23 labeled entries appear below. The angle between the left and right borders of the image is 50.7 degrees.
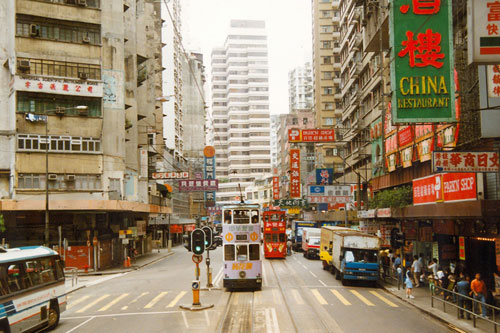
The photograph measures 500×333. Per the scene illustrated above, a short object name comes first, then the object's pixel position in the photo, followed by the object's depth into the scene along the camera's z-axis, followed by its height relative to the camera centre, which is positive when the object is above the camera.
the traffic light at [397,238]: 27.22 -2.31
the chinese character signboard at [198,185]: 48.66 +1.16
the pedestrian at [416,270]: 28.48 -4.15
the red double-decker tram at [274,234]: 45.03 -3.31
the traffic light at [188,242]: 22.25 -1.88
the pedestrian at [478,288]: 18.94 -3.47
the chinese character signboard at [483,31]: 14.60 +4.56
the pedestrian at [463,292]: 19.66 -3.81
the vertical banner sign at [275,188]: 100.39 +1.56
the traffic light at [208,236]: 24.77 -1.82
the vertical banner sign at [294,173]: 71.25 +3.08
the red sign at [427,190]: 24.81 +0.16
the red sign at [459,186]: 21.45 +0.26
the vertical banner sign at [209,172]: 98.18 +4.70
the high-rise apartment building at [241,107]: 150.25 +26.32
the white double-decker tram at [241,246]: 26.69 -2.52
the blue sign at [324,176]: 53.22 +1.94
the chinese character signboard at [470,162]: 18.94 +1.11
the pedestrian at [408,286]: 23.73 -4.16
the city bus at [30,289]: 15.24 -2.83
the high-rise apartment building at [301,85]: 179.62 +39.39
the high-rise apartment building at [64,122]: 40.69 +6.28
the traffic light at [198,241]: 21.89 -1.81
